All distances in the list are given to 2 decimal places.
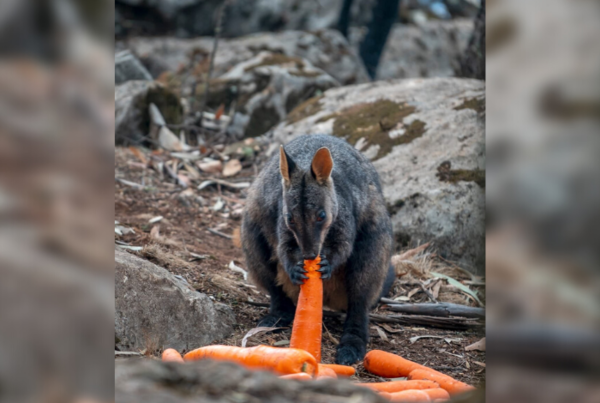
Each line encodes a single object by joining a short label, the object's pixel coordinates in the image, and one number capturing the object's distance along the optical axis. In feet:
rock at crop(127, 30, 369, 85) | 93.45
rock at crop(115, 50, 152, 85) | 78.23
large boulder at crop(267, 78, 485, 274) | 46.03
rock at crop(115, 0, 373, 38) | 105.19
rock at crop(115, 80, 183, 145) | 66.80
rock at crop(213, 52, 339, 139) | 73.41
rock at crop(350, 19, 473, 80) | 112.37
